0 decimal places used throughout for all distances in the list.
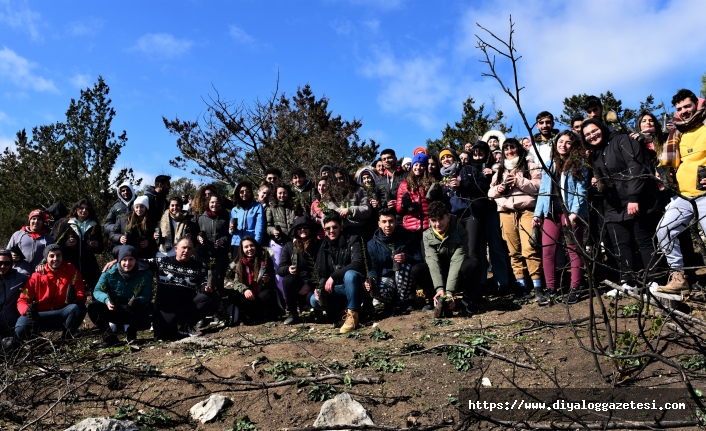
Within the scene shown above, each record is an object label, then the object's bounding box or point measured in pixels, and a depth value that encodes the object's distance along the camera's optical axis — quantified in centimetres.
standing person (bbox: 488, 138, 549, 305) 654
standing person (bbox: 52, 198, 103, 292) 774
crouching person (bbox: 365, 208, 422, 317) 672
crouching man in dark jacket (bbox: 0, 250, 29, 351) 677
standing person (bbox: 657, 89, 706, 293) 521
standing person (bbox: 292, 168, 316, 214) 781
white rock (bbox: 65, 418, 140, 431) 409
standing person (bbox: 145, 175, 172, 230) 806
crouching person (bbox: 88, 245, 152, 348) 692
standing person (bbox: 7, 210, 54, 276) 749
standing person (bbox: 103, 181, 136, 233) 811
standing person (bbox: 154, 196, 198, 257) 769
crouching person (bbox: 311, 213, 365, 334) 654
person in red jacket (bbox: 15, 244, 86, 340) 671
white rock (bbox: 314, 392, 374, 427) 407
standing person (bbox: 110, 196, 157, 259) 773
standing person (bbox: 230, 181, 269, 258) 766
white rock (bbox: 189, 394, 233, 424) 446
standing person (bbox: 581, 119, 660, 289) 568
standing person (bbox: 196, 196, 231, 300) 773
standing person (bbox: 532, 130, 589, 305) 602
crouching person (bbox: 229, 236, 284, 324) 724
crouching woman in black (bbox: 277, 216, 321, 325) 711
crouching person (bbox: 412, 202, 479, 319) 629
